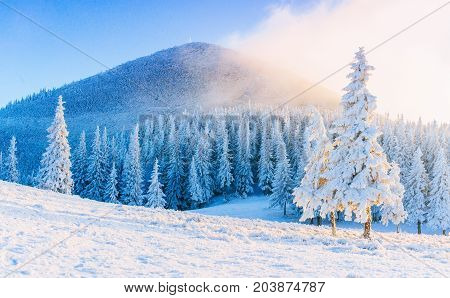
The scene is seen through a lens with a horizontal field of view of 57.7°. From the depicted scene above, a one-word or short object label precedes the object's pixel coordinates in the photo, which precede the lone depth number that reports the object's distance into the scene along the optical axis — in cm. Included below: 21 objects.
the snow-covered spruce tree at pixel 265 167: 8462
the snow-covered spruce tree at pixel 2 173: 8325
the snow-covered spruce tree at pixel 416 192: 6250
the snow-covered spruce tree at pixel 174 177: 8100
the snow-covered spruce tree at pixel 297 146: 8594
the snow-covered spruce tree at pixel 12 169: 7194
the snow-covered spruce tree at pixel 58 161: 5381
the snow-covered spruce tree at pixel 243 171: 8488
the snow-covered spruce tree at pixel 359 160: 2586
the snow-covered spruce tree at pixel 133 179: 7231
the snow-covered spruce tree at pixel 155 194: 6631
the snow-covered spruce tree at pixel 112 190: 7171
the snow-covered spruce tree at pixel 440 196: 5953
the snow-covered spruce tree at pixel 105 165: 7694
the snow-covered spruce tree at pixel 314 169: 3369
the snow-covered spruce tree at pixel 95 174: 7444
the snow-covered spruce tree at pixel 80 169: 7588
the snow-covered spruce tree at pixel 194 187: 7981
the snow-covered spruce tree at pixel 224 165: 8456
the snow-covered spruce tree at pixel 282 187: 6731
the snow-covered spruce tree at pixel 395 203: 2637
